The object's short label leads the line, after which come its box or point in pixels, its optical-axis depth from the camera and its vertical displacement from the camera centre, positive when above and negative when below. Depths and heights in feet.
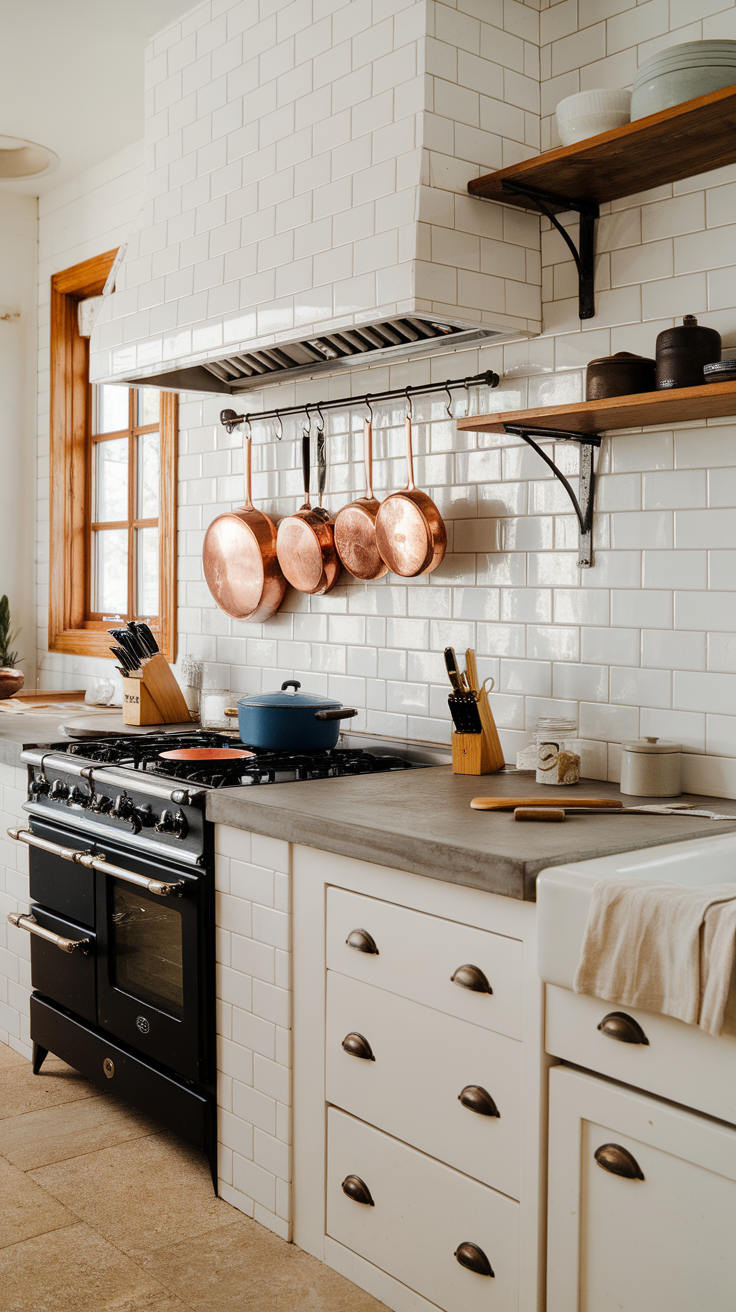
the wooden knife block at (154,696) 11.77 -0.93
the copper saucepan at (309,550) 10.57 +0.57
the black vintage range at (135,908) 8.16 -2.43
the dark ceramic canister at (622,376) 7.34 +1.55
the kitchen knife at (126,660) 11.92 -0.55
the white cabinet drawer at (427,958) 5.90 -1.97
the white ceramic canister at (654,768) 7.47 -1.04
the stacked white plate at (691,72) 6.95 +3.38
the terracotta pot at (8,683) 14.11 -0.95
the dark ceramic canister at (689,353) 6.93 +1.61
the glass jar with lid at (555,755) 7.98 -1.03
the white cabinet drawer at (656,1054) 4.82 -2.04
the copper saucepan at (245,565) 11.27 +0.45
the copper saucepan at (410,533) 9.27 +0.65
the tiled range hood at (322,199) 7.99 +3.28
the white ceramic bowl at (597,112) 7.63 +3.43
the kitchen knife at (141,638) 12.05 -0.32
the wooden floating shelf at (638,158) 6.78 +3.01
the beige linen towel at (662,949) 4.70 -1.48
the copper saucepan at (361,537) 10.02 +0.66
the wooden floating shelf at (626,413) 6.72 +1.31
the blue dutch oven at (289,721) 9.39 -0.94
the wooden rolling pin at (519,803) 7.00 -1.21
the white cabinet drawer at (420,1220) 5.96 -3.50
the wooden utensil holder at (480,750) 8.53 -1.07
